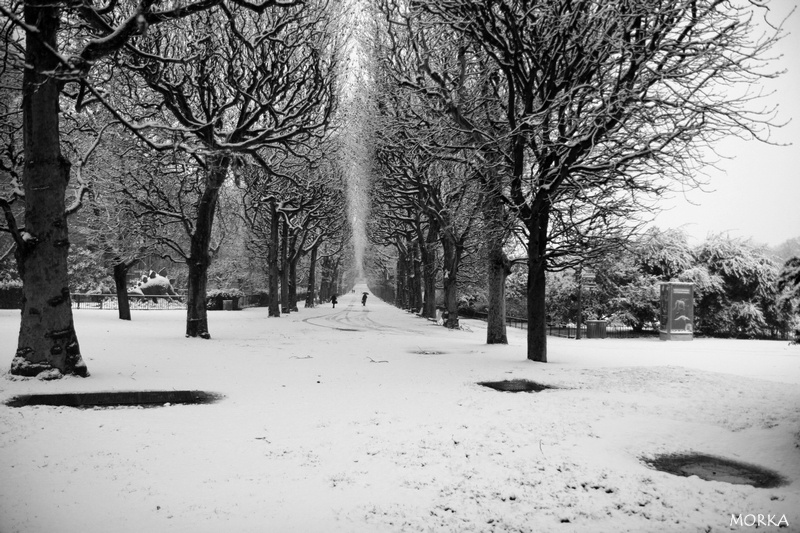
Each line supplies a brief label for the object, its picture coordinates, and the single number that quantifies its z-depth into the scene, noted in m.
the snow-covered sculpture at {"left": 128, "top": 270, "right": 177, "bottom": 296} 37.47
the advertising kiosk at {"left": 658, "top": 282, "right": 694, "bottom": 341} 22.34
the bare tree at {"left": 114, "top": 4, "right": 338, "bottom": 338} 14.73
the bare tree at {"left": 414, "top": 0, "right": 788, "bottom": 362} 10.12
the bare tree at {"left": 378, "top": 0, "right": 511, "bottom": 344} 14.02
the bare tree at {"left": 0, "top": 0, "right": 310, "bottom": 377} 8.39
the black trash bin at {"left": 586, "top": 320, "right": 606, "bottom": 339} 24.23
